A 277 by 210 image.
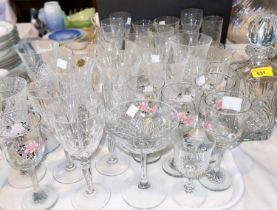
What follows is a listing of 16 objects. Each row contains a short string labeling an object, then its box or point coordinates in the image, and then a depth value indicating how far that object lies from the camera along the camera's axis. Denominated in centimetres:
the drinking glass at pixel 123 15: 111
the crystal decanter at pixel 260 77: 72
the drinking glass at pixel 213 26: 110
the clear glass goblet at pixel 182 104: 67
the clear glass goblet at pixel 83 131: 57
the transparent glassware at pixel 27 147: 59
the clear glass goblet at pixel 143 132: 59
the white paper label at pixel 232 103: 66
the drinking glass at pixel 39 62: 85
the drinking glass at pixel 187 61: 77
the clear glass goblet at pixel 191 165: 60
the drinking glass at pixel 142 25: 106
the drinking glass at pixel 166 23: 103
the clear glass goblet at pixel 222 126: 65
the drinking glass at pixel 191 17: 112
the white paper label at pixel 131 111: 68
